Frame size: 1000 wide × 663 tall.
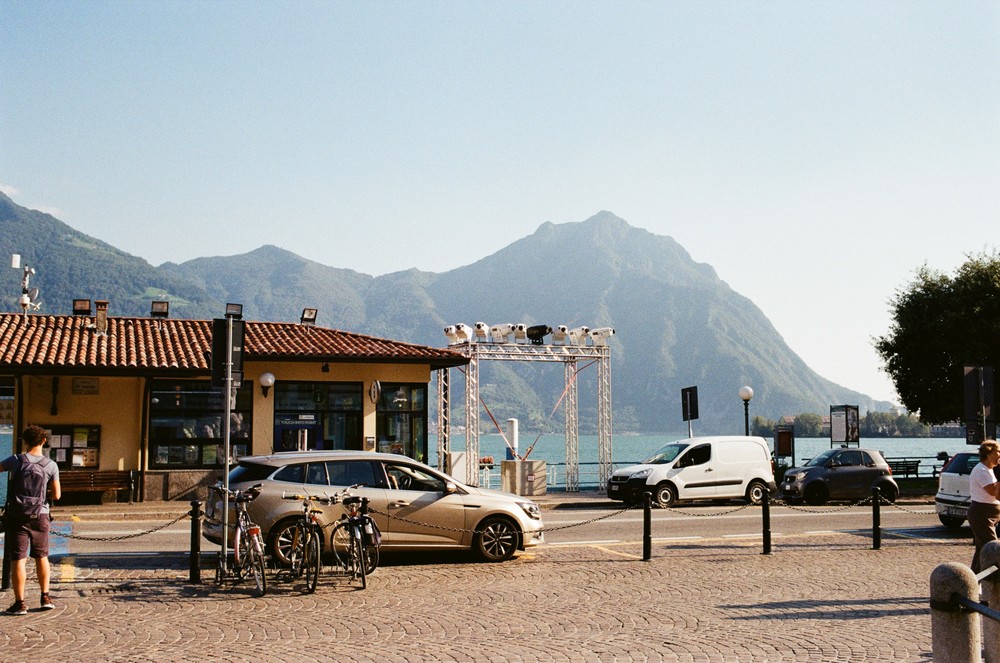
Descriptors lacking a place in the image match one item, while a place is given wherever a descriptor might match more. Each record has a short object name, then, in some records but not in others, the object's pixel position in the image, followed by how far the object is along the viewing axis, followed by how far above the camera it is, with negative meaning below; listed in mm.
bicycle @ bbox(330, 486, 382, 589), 11133 -1426
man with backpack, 9492 -842
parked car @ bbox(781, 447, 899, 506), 25156 -1486
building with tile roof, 23188 +808
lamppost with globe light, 27769 +832
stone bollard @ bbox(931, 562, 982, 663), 4898 -1024
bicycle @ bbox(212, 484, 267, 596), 10742 -1452
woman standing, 10695 -846
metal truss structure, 29219 +971
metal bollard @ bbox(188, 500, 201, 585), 11336 -1558
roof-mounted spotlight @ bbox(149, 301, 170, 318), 28859 +3537
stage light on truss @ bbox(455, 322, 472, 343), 30688 +2910
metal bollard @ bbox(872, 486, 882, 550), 14964 -1675
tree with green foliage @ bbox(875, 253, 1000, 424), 34625 +3231
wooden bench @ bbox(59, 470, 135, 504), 22516 -1344
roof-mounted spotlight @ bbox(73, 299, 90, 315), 27038 +3393
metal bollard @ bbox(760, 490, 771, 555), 14289 -1542
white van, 23891 -1275
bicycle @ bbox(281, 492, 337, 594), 10909 -1463
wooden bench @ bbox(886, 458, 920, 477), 37875 -1815
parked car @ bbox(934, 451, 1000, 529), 17359 -1263
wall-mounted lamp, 24578 +1145
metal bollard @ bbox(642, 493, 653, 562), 13586 -1582
